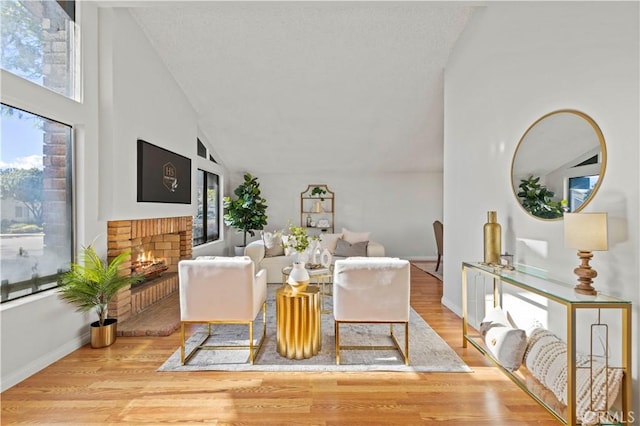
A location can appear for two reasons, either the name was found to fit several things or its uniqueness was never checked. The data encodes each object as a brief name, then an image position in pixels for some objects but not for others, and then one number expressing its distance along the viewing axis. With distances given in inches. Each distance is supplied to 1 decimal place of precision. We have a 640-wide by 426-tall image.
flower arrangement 127.3
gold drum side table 110.0
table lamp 75.1
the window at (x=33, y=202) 99.0
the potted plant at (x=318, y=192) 320.5
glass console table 71.6
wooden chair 259.1
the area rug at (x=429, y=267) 248.4
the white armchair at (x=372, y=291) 106.3
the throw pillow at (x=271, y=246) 233.5
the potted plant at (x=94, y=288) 115.4
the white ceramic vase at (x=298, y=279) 113.3
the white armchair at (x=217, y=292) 105.7
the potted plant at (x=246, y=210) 288.5
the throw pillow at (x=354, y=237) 255.6
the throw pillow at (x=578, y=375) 73.8
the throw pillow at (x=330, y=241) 256.2
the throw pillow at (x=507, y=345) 94.3
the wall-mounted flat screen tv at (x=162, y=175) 152.9
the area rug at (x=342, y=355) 105.7
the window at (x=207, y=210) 249.2
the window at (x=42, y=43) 99.4
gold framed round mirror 86.4
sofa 223.8
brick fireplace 138.7
